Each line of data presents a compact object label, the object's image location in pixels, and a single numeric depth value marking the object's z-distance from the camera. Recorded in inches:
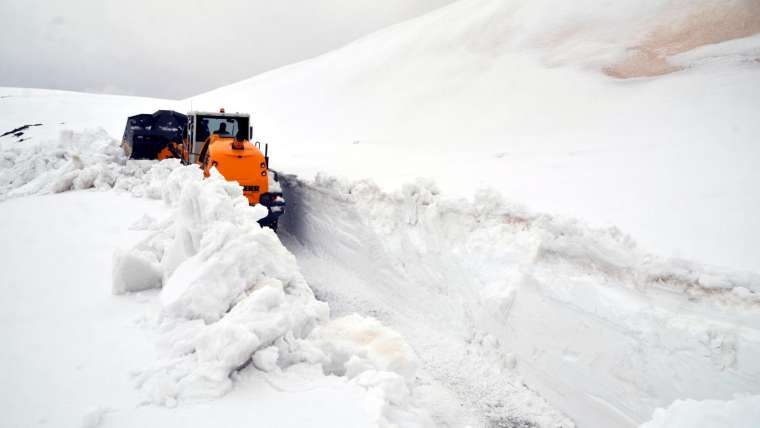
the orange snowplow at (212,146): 300.7
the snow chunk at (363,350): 112.6
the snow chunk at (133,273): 137.2
